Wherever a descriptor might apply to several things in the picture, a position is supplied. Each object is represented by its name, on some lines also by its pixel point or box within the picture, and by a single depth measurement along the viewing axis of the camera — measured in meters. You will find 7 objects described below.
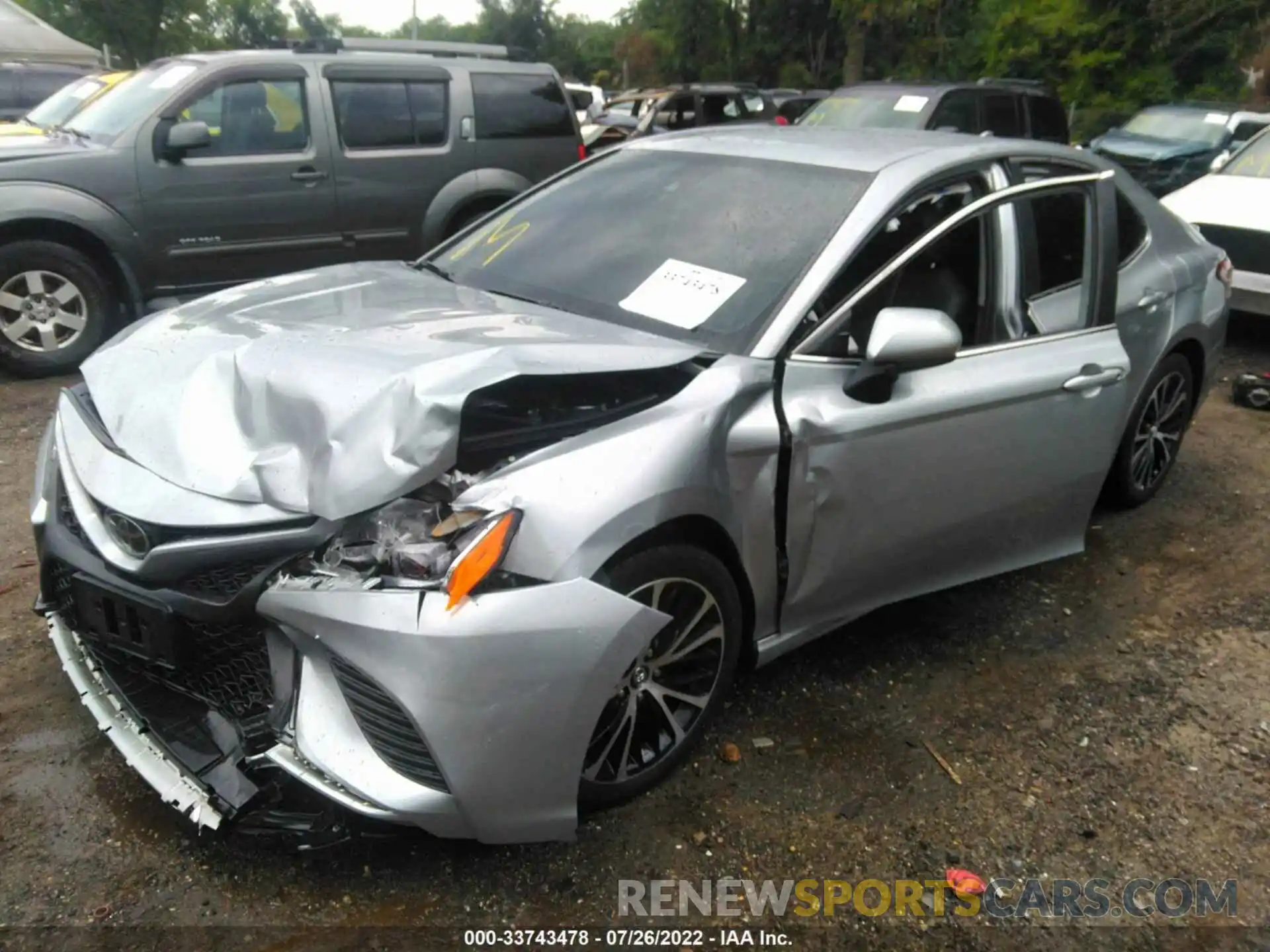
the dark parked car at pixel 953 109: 9.12
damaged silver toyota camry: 2.17
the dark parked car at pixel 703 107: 13.95
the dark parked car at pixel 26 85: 13.42
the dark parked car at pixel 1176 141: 12.61
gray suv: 5.84
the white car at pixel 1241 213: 7.09
